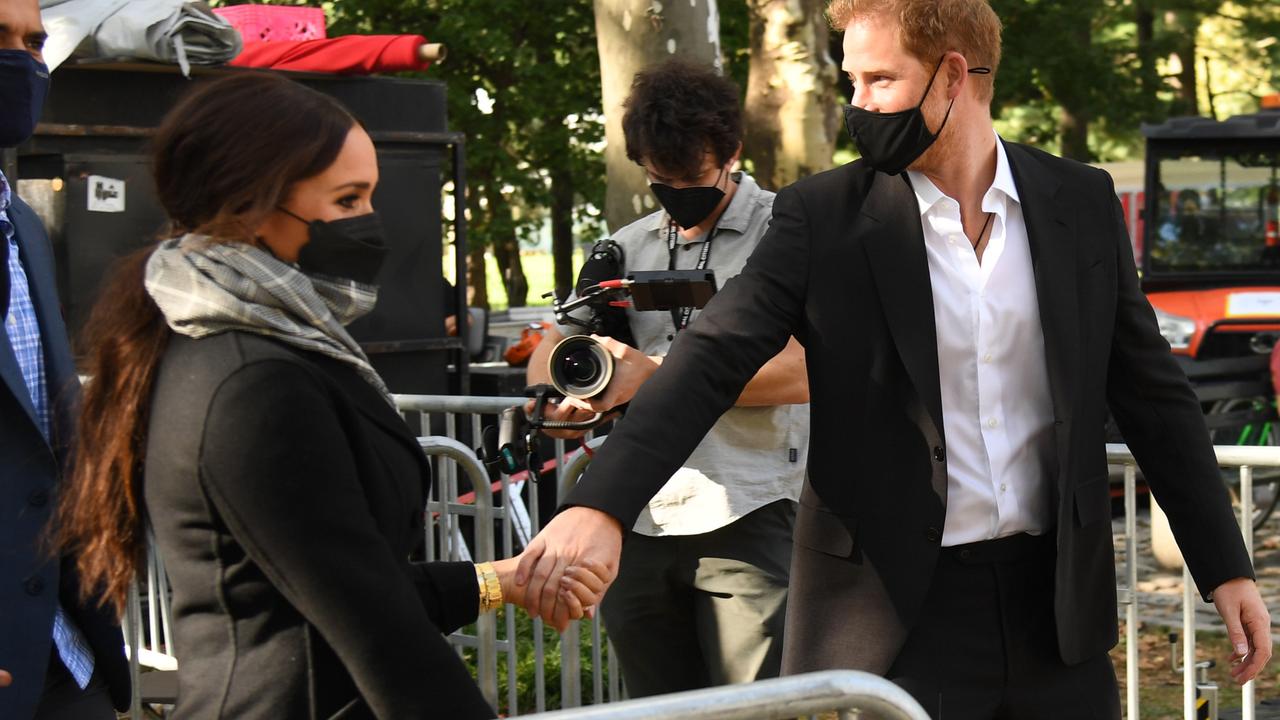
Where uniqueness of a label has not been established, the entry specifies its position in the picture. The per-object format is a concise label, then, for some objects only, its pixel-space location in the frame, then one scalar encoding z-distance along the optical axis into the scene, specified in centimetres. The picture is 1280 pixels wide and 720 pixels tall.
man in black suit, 273
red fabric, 848
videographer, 362
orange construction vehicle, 1145
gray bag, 732
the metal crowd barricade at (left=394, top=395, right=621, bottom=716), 462
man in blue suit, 273
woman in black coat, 204
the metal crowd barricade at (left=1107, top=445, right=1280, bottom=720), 382
